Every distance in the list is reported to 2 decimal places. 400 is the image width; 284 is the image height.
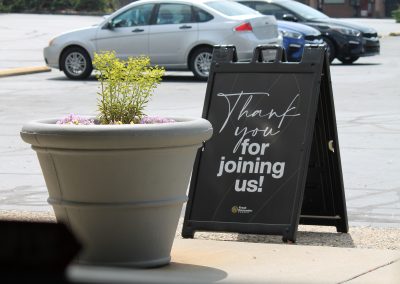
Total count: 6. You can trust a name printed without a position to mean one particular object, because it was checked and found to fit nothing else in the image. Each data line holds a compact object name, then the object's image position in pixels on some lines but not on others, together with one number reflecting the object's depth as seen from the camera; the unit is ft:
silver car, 107.15
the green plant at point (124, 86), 27.07
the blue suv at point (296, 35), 120.08
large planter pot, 23.90
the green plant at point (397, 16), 324.15
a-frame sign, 30.63
